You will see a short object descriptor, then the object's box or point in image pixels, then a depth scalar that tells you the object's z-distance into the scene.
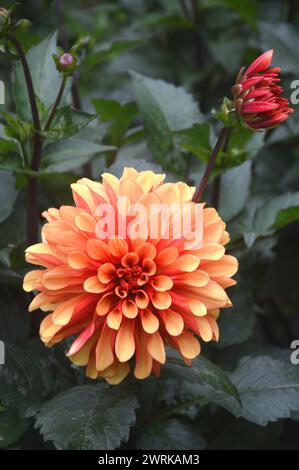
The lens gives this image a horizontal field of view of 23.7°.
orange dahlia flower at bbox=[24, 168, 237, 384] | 0.87
